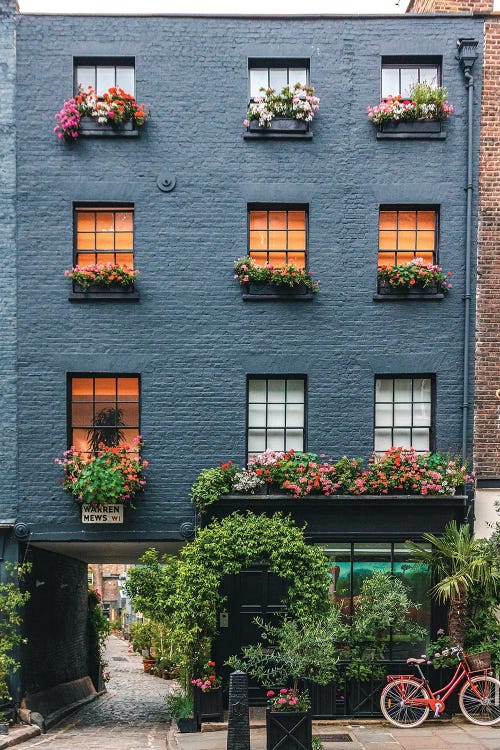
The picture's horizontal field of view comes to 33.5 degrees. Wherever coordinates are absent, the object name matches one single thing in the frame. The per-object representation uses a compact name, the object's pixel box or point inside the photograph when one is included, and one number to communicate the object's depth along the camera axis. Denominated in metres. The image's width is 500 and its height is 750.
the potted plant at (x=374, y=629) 14.05
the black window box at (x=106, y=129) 15.52
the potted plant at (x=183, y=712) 13.97
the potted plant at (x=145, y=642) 25.14
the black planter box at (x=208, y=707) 14.10
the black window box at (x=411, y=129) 15.53
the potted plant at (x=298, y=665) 11.14
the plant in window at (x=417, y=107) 15.29
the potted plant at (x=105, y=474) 14.62
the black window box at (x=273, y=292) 15.34
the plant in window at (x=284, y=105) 15.36
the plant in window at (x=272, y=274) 15.16
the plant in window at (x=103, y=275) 15.18
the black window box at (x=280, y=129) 15.51
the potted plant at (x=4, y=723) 13.91
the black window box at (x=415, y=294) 15.34
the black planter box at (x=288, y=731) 11.11
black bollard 11.16
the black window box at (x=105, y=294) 15.36
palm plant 13.70
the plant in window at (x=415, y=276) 15.16
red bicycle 13.30
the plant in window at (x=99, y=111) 15.36
